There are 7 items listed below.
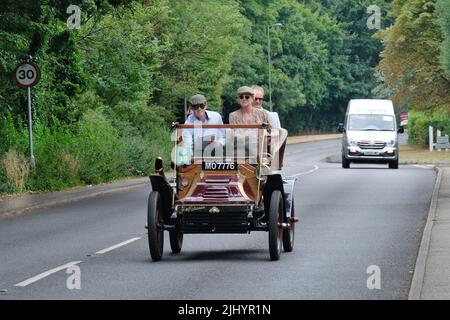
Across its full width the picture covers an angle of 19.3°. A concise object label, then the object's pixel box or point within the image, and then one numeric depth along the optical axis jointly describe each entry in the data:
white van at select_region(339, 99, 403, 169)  50.22
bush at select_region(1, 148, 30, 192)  30.41
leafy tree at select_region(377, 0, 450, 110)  70.56
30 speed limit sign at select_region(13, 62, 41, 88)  29.38
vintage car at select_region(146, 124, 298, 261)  15.73
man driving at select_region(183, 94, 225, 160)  16.19
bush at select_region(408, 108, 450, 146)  75.81
